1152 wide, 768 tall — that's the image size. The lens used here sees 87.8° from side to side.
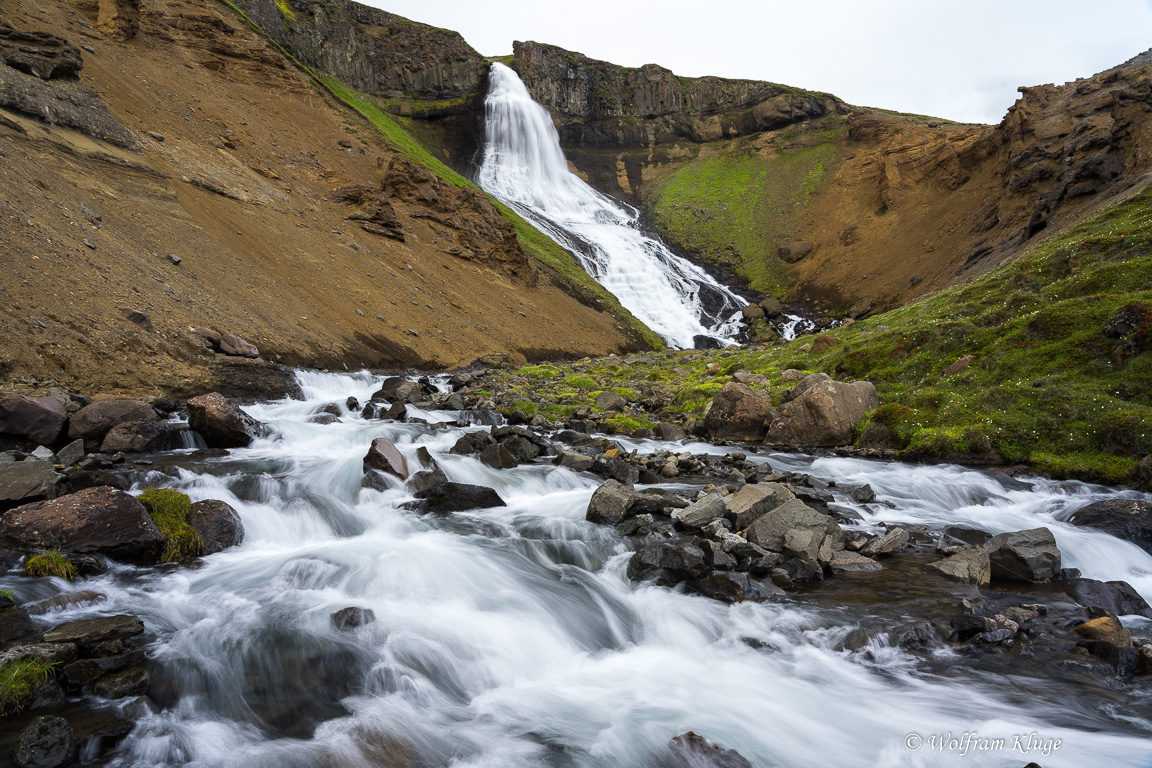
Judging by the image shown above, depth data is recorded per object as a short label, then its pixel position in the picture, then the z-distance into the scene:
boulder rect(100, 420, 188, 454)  10.06
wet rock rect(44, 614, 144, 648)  5.00
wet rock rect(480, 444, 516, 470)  12.06
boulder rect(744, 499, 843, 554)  7.92
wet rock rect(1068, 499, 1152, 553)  8.45
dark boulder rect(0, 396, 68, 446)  9.28
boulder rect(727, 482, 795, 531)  8.38
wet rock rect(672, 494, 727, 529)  8.55
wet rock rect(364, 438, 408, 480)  10.48
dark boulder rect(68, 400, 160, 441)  9.90
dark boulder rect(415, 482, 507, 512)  9.83
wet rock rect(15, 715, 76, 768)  3.96
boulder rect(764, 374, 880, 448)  14.17
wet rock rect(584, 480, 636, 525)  9.30
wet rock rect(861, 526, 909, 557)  8.22
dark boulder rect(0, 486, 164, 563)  6.41
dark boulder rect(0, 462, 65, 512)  7.01
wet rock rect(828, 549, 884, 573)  7.71
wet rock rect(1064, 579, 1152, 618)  6.63
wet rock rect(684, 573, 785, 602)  7.06
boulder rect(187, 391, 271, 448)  11.33
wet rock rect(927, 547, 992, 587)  7.29
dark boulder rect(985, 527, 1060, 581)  7.25
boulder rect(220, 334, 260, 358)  15.75
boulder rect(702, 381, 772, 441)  15.26
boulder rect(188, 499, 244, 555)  7.64
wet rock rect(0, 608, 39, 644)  5.07
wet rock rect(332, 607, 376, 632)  6.20
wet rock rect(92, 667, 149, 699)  4.74
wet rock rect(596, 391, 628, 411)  18.19
